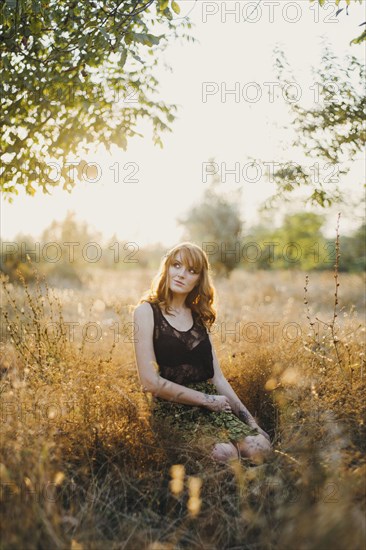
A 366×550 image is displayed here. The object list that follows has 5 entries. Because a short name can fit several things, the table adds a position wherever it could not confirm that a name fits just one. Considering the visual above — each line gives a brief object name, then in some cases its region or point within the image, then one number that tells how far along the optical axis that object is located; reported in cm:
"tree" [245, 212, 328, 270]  2587
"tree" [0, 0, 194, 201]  427
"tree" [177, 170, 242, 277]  2031
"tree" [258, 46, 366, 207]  518
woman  348
